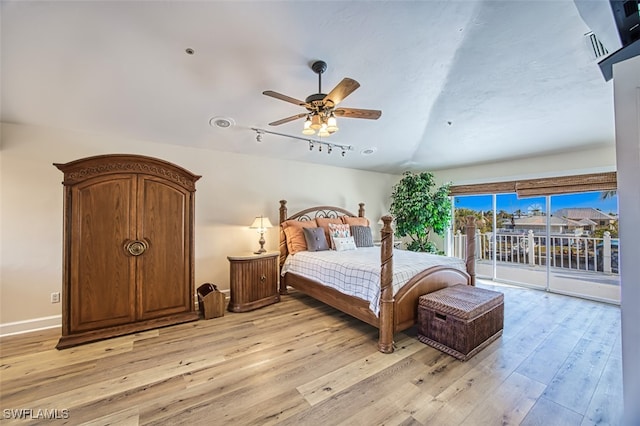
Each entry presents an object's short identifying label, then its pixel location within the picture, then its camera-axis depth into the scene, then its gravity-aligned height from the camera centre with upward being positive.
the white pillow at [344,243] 4.15 -0.48
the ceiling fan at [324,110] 2.08 +1.01
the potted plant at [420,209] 5.09 +0.13
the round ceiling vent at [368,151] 4.71 +1.27
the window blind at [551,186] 3.76 +0.51
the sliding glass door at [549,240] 4.18 -0.53
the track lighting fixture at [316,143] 3.62 +1.27
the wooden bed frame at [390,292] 2.48 -0.92
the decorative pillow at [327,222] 4.42 -0.12
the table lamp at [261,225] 3.90 -0.14
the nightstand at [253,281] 3.49 -0.96
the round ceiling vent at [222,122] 3.24 +1.28
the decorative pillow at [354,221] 4.99 -0.11
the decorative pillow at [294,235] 4.12 -0.32
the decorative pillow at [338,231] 4.26 -0.27
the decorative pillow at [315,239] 4.03 -0.39
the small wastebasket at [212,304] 3.25 -1.18
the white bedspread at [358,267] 2.63 -0.65
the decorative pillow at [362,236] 4.61 -0.39
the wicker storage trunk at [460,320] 2.35 -1.08
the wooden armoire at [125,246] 2.54 -0.33
